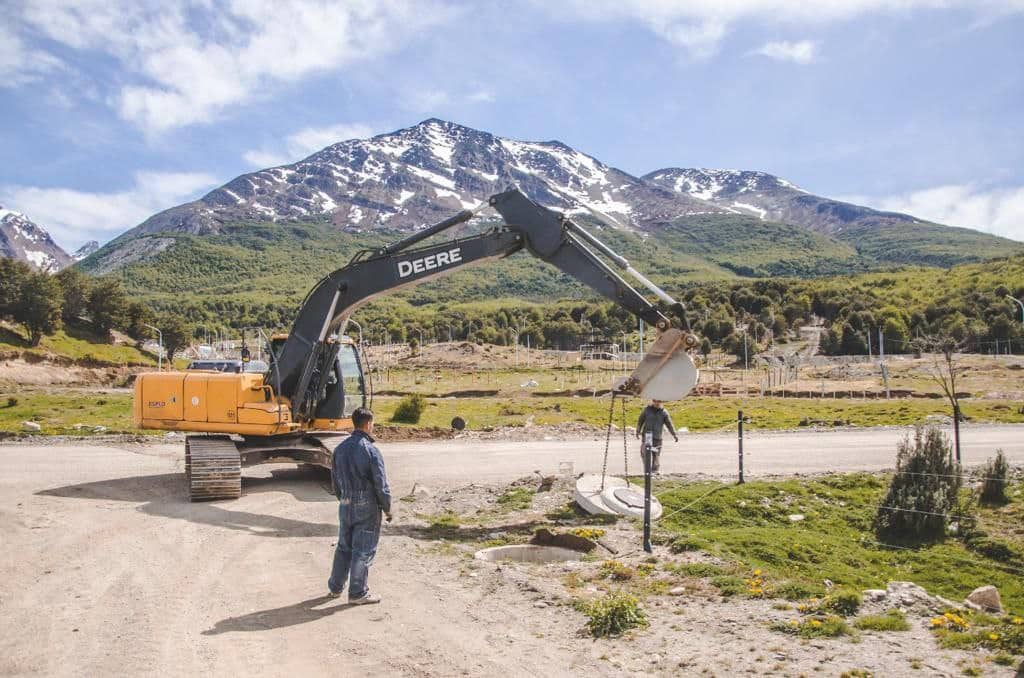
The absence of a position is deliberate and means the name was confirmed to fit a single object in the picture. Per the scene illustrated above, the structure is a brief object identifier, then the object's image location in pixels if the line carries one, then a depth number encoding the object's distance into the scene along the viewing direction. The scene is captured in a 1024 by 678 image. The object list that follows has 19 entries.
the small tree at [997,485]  15.96
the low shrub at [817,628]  7.18
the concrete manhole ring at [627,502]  13.19
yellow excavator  13.21
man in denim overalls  8.30
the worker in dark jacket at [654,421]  14.04
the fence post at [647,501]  10.77
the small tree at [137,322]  94.44
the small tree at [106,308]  88.25
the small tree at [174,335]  93.38
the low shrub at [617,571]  9.45
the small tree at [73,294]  87.12
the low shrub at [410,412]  34.59
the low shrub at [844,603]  7.73
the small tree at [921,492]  13.88
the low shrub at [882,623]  7.29
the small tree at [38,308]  75.81
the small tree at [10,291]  76.69
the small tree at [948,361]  18.83
